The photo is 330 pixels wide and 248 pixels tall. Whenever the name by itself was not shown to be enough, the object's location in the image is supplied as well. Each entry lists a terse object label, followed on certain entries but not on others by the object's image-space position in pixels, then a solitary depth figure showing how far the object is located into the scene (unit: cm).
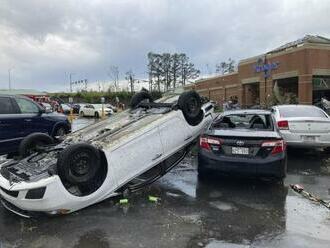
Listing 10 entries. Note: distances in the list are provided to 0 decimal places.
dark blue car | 1062
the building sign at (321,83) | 2966
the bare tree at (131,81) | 8131
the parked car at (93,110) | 4691
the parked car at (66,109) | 4679
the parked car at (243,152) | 781
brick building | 2917
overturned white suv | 617
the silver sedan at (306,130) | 1140
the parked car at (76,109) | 5378
